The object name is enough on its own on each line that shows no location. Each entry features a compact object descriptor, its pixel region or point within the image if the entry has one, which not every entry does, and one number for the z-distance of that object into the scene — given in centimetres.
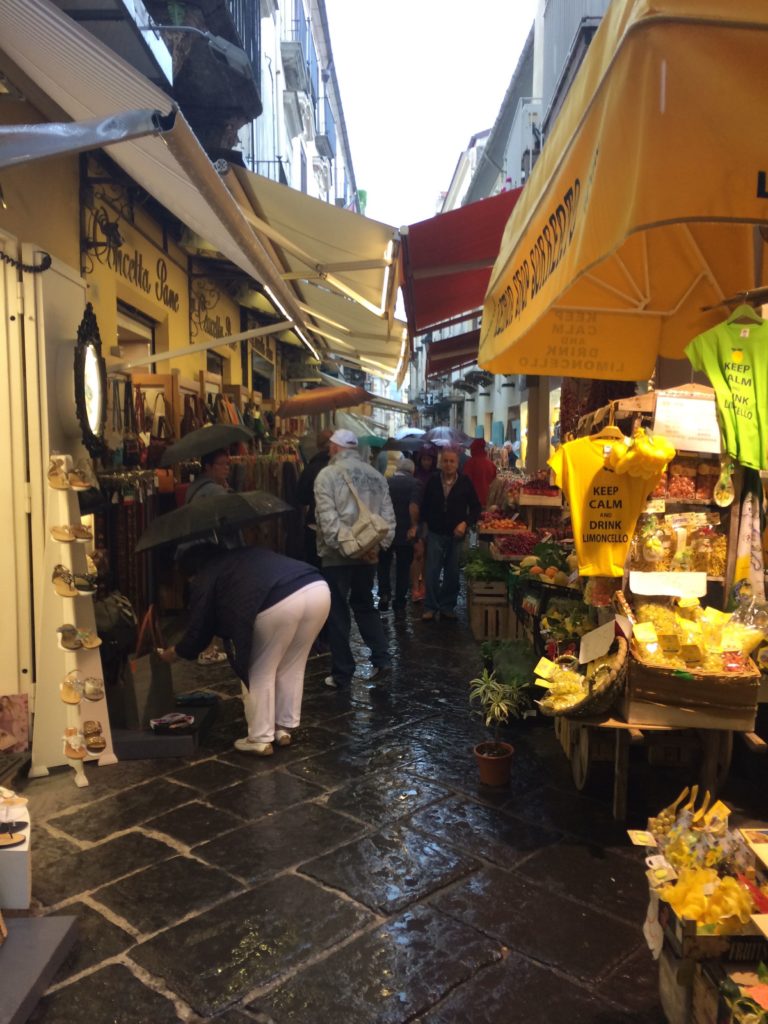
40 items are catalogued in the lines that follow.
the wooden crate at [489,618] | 707
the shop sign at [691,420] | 362
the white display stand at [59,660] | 403
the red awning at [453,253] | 666
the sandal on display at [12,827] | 282
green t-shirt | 356
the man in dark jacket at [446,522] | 763
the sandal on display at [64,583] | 396
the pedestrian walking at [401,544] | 805
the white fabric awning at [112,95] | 320
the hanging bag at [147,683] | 463
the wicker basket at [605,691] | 335
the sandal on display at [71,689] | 394
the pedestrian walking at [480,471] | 928
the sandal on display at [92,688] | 402
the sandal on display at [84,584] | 402
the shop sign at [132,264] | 561
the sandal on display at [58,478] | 399
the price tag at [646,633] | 338
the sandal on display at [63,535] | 396
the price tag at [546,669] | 370
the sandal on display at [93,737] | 409
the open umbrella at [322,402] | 949
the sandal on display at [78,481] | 402
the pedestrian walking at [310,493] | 675
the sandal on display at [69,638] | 396
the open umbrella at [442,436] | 1041
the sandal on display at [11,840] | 276
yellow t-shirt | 360
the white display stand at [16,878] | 276
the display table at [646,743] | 344
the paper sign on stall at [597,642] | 354
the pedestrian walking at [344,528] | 561
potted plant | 400
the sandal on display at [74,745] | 394
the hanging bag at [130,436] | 550
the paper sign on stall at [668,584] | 358
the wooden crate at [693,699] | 329
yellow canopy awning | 179
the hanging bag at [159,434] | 567
